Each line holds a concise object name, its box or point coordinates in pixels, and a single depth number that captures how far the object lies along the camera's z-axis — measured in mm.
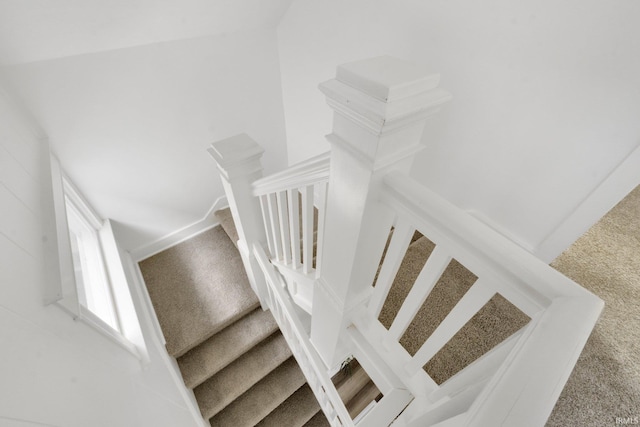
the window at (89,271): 928
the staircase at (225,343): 2053
